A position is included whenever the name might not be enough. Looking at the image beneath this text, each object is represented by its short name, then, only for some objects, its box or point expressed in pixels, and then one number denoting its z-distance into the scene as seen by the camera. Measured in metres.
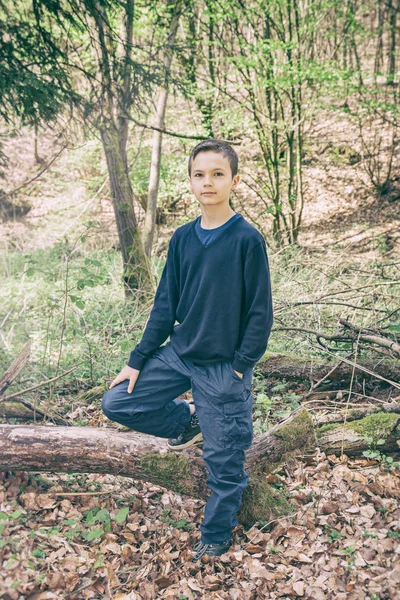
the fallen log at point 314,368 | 4.21
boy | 2.58
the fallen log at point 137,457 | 2.99
